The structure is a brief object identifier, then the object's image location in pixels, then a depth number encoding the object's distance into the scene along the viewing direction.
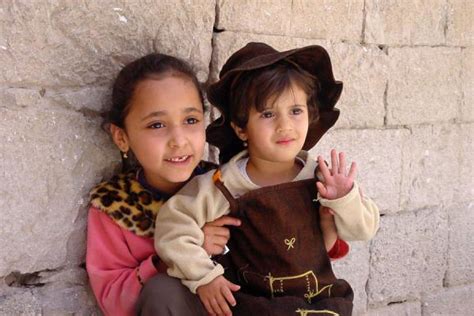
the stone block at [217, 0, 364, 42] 2.97
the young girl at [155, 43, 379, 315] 2.39
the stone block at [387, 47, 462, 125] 3.71
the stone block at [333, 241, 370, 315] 3.64
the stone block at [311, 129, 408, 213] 3.51
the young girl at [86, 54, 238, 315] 2.46
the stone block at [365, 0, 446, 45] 3.57
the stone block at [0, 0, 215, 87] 2.38
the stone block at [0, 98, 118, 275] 2.40
